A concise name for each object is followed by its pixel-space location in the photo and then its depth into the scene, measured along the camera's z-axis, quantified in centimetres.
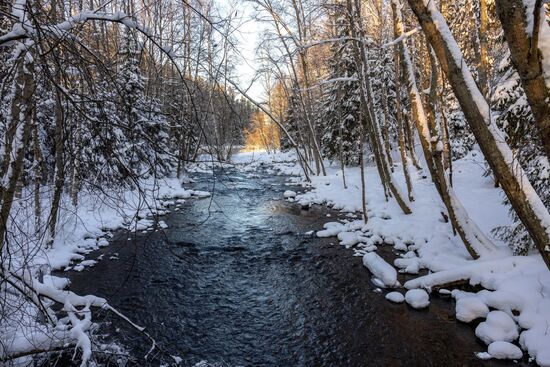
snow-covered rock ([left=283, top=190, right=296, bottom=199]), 1495
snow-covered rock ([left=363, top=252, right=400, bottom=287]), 656
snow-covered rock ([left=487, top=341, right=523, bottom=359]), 447
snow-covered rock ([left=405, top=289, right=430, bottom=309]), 576
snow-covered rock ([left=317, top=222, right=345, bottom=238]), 965
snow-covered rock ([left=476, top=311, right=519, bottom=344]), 478
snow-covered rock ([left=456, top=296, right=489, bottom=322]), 528
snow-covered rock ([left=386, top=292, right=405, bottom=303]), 598
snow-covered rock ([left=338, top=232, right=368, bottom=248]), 887
